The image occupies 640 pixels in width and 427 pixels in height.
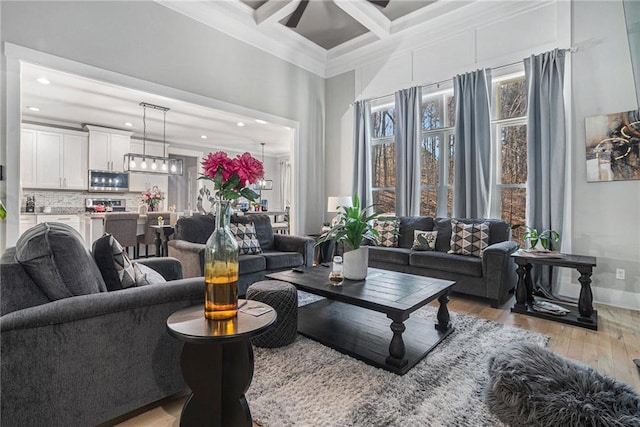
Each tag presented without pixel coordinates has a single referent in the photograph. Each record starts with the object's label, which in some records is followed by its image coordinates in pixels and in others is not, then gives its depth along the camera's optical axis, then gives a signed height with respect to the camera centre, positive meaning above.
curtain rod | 3.51 +1.83
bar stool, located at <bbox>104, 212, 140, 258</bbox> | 5.19 -0.26
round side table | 1.36 -0.72
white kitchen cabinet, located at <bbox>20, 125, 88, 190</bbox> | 6.34 +1.08
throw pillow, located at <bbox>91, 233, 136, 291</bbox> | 1.71 -0.30
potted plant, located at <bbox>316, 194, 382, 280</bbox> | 2.64 -0.23
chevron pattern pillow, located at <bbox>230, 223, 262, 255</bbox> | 3.74 -0.33
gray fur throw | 1.31 -0.81
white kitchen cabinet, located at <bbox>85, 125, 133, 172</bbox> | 6.98 +1.43
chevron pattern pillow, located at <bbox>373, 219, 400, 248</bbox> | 4.45 -0.32
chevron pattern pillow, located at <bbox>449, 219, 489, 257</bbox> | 3.71 -0.33
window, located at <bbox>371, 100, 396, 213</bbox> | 5.30 +0.90
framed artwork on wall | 3.19 +0.67
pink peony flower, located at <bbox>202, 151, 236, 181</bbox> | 1.40 +0.20
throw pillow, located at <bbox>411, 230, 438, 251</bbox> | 4.10 -0.39
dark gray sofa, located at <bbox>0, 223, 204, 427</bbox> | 1.25 -0.57
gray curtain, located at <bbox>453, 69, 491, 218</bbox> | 4.11 +0.89
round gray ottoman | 2.31 -0.75
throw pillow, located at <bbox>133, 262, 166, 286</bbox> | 1.83 -0.41
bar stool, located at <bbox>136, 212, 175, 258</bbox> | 5.85 -0.39
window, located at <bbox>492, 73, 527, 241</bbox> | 4.07 +0.84
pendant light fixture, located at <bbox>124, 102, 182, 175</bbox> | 5.75 +0.91
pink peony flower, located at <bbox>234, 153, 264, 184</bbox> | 1.42 +0.19
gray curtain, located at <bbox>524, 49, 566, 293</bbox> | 3.56 +0.78
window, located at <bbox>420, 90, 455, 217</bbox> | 4.63 +0.86
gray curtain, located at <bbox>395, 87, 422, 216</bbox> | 4.75 +0.92
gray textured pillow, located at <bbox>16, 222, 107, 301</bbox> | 1.39 -0.23
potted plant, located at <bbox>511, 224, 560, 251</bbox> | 3.42 -0.29
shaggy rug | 1.58 -1.01
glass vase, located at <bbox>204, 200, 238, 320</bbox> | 1.32 -0.26
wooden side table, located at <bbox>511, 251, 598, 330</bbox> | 2.81 -0.76
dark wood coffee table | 2.03 -0.93
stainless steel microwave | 6.98 +0.67
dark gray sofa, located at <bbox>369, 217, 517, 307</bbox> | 3.29 -0.58
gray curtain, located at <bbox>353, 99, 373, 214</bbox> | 5.36 +1.03
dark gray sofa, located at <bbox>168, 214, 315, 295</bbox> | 3.40 -0.46
